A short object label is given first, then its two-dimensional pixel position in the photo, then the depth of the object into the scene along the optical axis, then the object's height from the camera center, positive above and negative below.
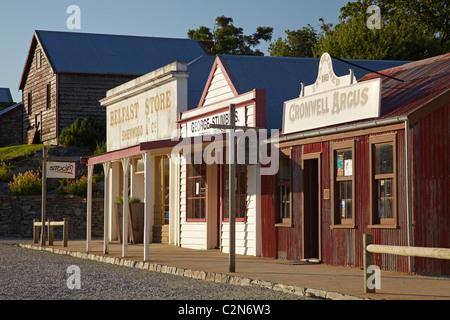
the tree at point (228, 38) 59.28 +12.73
